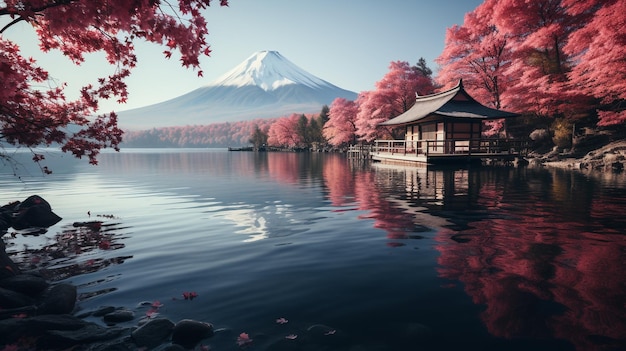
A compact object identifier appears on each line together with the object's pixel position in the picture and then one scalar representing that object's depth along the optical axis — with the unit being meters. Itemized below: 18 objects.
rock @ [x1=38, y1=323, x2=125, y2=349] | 3.13
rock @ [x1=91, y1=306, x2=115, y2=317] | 3.80
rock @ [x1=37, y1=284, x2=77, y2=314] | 3.76
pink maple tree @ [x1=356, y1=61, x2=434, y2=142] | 38.31
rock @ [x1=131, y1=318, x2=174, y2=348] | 3.18
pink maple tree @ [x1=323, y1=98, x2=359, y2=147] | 50.97
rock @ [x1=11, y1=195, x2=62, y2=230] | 9.01
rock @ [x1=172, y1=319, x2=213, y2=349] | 3.19
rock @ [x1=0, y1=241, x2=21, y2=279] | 4.61
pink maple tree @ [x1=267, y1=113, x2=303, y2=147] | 75.56
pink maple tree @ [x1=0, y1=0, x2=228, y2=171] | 3.89
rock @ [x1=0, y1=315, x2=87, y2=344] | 3.15
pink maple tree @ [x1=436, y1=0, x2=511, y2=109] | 26.86
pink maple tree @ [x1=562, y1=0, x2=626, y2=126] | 15.30
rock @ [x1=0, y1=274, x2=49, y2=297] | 4.27
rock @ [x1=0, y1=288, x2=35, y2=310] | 3.87
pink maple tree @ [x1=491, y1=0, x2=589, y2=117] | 21.88
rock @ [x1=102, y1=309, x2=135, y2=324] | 3.66
